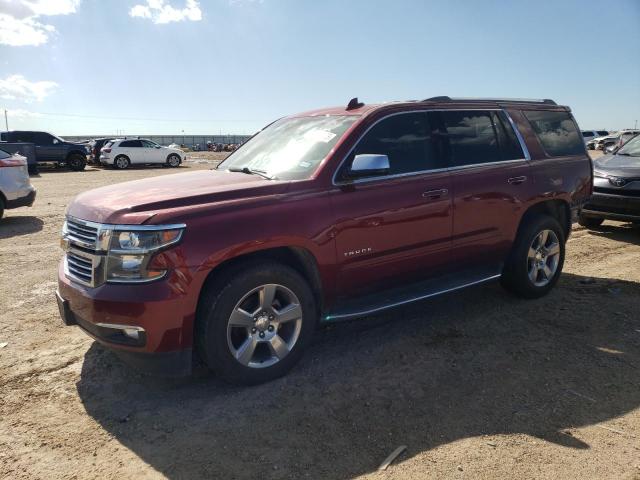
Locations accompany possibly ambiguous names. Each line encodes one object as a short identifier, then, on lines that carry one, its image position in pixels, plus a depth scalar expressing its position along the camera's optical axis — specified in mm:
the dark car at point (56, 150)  23750
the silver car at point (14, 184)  9438
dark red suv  3090
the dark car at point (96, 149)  28031
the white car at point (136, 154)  26188
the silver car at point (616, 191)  7539
